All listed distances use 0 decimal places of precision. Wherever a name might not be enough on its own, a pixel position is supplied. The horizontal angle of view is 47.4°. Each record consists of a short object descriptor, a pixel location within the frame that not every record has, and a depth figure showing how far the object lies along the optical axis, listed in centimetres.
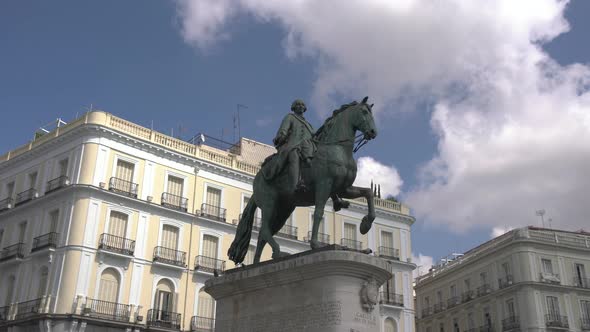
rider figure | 1246
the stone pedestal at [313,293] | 1085
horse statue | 1220
